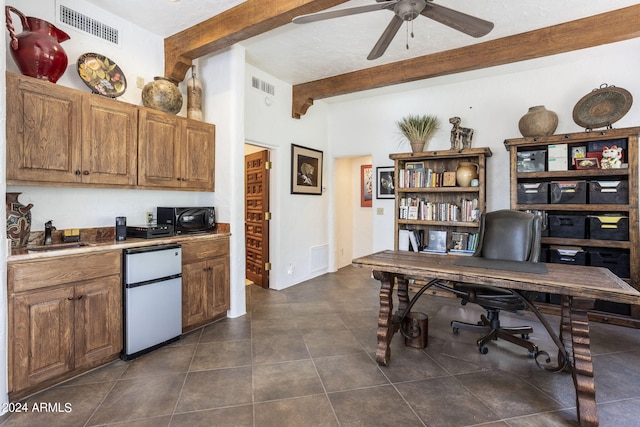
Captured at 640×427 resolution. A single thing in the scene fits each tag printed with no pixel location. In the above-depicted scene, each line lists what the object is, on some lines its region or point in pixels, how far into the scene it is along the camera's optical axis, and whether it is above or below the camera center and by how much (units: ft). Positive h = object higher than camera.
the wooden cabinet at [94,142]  6.83 +1.81
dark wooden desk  5.75 -1.49
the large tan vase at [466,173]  13.32 +1.57
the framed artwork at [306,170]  15.40 +2.06
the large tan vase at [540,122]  11.74 +3.31
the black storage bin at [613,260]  10.77 -1.76
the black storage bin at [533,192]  11.80 +0.67
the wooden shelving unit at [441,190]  13.07 +0.88
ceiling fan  6.38 +4.13
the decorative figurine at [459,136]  13.73 +3.25
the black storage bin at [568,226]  11.29 -0.60
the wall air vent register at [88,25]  8.48 +5.29
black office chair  7.89 -1.35
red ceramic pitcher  7.13 +3.72
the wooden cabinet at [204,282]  9.55 -2.31
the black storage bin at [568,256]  11.28 -1.69
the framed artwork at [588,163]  11.09 +1.67
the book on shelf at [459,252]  13.56 -1.83
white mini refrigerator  7.98 -2.35
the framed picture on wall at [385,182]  16.52 +1.50
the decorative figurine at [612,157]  10.75 +1.80
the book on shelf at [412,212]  14.57 -0.09
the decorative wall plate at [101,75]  8.55 +3.85
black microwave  9.82 -0.26
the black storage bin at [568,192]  11.30 +0.66
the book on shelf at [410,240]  14.30 -1.38
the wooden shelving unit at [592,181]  10.48 +1.04
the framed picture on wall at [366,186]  19.92 +1.55
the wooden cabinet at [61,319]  6.29 -2.39
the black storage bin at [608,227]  10.77 -0.61
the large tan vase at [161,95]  9.55 +3.56
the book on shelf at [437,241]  14.15 -1.44
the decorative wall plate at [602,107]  10.88 +3.68
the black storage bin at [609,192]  10.76 +0.62
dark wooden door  14.75 -0.32
